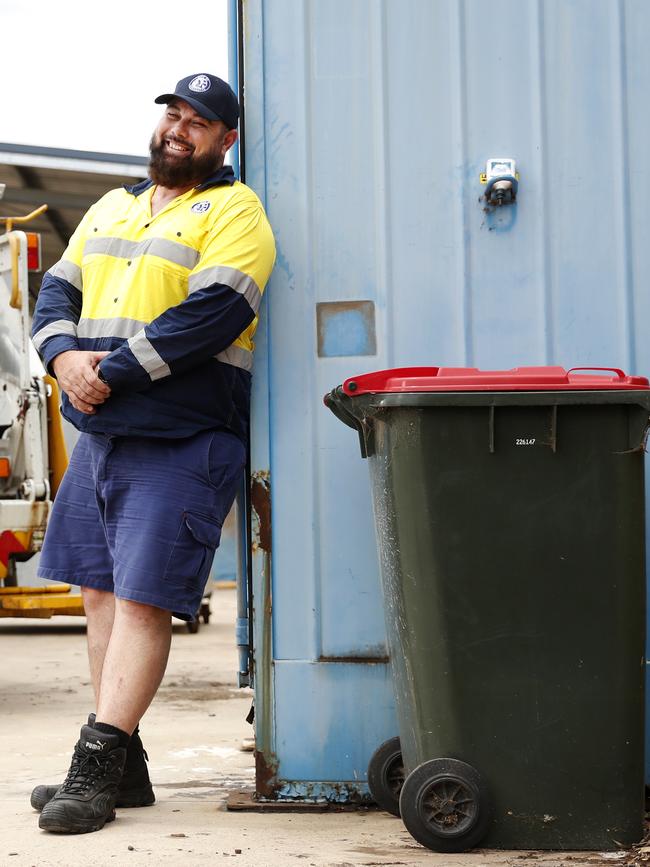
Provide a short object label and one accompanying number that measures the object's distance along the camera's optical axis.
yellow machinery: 6.62
